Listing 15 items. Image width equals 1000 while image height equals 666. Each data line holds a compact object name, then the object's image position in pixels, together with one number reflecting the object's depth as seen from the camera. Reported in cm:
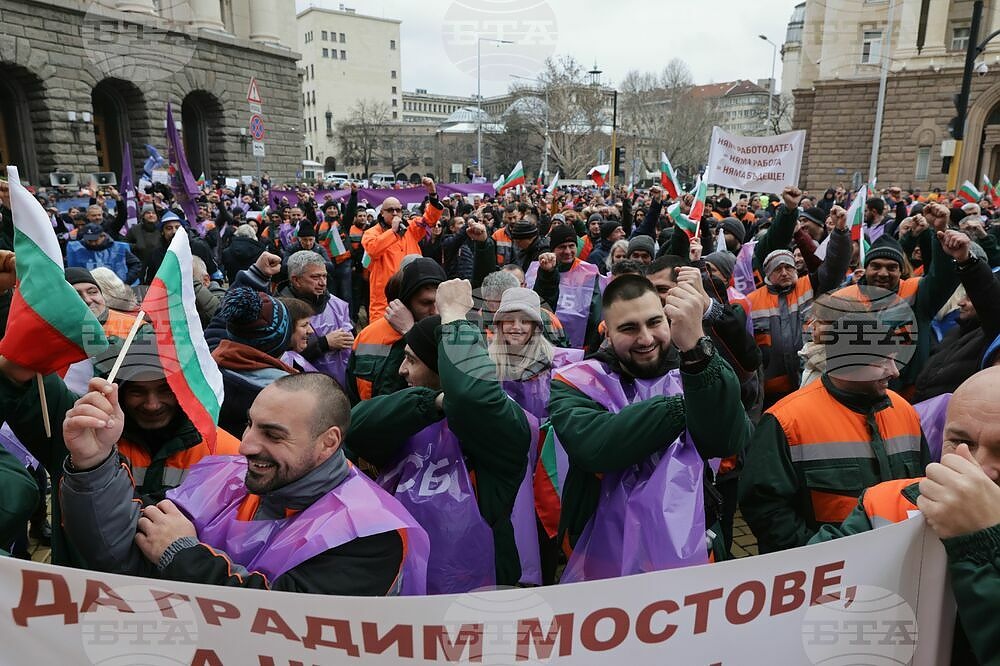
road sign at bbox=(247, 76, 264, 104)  1252
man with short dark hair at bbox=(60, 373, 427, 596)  165
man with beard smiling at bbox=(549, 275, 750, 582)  184
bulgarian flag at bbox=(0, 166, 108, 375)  195
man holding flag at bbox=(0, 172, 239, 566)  197
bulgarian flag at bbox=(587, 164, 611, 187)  1816
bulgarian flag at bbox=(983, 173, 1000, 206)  1281
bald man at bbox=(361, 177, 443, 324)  684
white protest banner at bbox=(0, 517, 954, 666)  142
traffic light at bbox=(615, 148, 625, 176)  2697
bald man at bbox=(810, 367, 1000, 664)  126
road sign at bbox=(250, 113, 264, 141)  1209
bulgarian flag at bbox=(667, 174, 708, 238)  539
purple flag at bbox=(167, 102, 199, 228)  963
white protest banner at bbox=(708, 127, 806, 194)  790
